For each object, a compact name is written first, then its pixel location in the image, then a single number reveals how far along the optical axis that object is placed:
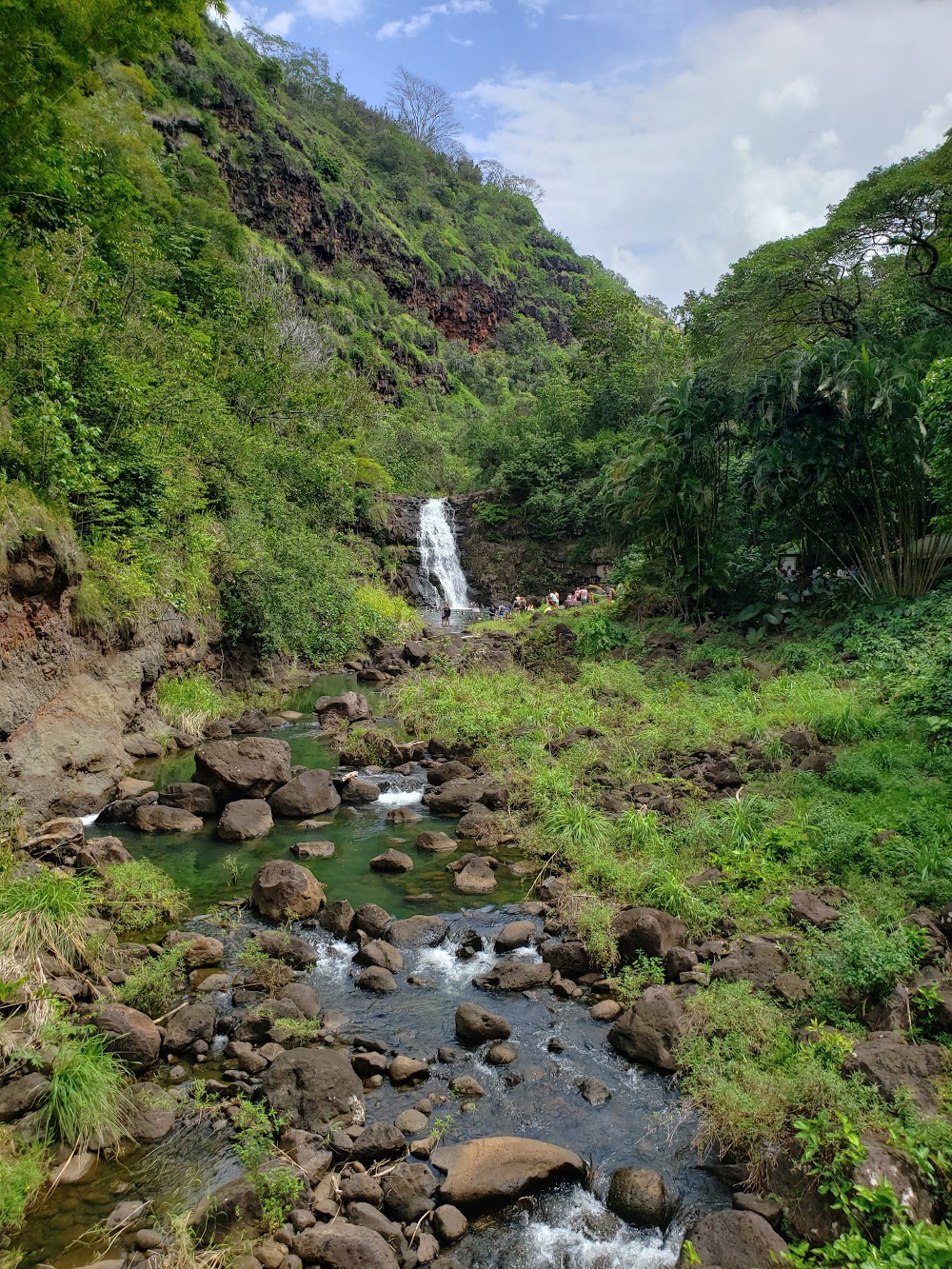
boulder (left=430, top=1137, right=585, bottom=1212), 4.84
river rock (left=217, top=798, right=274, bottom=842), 10.76
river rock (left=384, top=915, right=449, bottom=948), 8.19
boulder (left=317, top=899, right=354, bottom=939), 8.27
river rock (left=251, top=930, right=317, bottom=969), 7.62
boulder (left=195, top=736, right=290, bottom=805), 11.80
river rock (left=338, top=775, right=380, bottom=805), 12.59
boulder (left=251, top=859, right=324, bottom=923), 8.49
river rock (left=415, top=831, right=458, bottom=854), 10.69
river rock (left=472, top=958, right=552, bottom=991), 7.36
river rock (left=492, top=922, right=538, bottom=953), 8.05
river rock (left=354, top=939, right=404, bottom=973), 7.64
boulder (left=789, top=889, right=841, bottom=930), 7.13
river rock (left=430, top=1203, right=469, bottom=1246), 4.61
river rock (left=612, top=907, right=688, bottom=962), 7.32
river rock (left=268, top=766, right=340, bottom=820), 11.79
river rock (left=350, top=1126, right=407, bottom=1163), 5.13
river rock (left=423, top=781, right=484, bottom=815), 12.19
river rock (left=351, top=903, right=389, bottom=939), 8.23
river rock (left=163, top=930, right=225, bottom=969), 7.46
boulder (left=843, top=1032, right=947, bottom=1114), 4.81
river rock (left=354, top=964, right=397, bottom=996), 7.29
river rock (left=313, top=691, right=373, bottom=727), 17.08
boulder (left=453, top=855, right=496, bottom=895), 9.46
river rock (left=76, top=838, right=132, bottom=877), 8.66
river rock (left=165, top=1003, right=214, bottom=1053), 6.16
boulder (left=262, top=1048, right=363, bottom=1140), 5.49
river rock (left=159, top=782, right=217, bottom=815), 11.51
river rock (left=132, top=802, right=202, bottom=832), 10.83
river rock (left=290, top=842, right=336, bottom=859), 10.33
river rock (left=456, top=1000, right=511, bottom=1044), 6.49
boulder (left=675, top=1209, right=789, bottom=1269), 4.13
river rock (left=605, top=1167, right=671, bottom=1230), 4.71
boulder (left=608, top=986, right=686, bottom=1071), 6.09
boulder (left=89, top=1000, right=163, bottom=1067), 5.93
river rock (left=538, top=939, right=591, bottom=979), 7.53
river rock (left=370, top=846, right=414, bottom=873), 9.98
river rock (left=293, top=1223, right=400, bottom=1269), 4.28
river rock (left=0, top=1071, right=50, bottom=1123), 5.10
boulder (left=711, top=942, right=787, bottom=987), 6.64
